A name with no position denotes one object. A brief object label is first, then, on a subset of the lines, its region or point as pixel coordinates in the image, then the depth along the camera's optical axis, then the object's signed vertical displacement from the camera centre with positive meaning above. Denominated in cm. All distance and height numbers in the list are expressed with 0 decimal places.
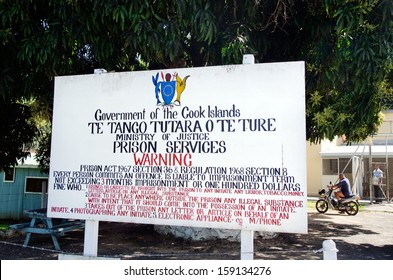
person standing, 1870 +5
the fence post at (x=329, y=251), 418 -72
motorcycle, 1478 -76
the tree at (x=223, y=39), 577 +239
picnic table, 821 -104
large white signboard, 456 +43
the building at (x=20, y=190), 1869 -56
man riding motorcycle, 1478 -13
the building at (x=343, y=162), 2172 +135
